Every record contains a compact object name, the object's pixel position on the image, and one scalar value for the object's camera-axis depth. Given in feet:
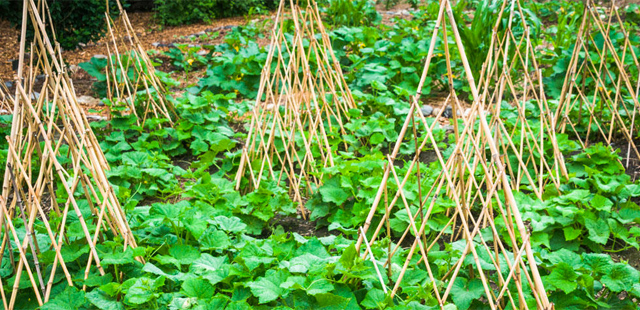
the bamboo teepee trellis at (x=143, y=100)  11.48
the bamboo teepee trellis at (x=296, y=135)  9.00
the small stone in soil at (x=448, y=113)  13.35
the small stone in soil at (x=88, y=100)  14.62
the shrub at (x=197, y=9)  24.62
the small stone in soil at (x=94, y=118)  12.76
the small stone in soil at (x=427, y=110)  13.35
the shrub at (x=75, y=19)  15.24
